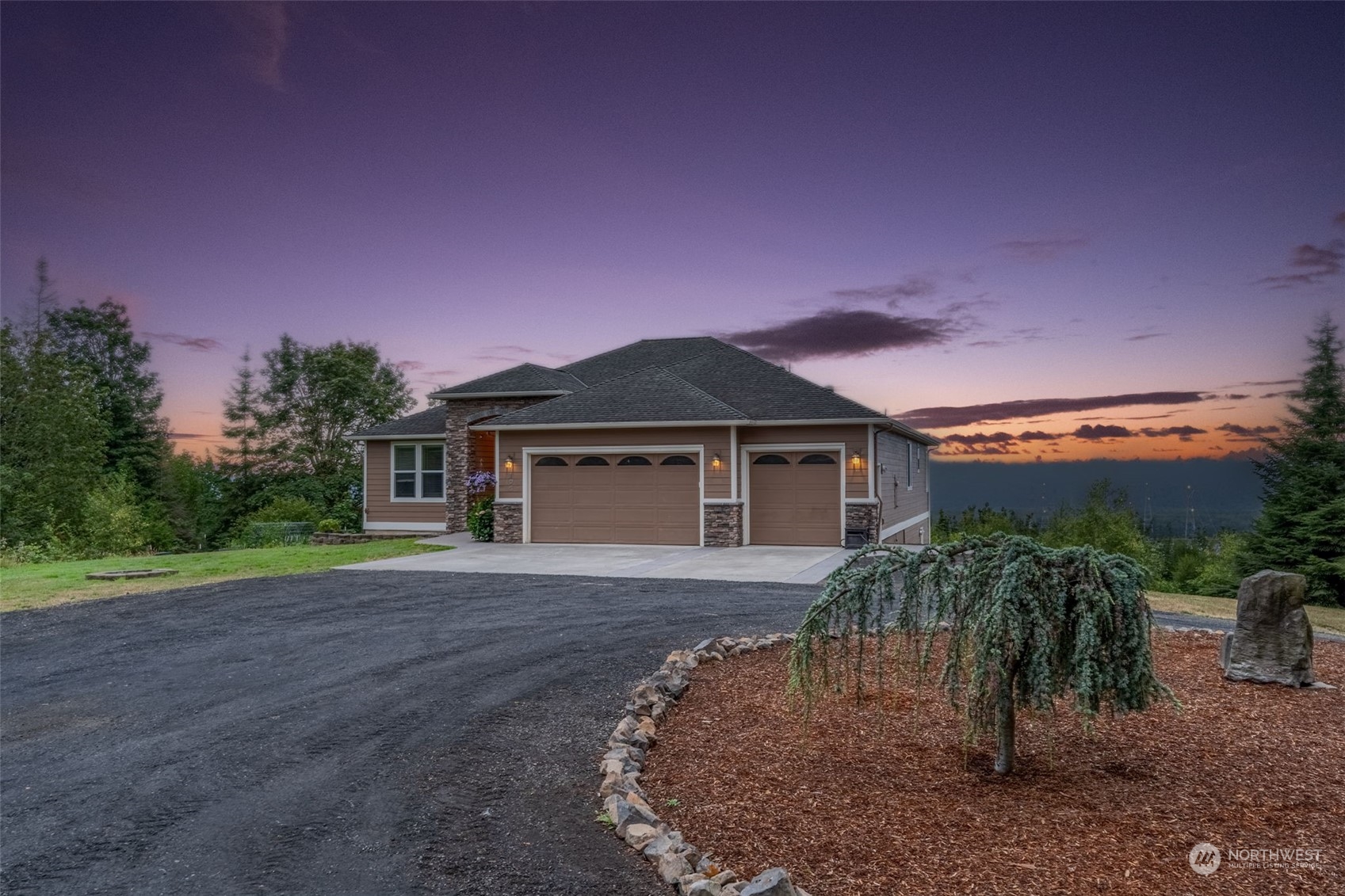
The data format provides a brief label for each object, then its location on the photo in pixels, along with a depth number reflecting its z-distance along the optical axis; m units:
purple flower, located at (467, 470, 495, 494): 19.56
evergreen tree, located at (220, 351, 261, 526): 31.89
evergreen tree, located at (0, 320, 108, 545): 22.38
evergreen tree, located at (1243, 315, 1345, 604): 18.09
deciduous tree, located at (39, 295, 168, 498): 31.47
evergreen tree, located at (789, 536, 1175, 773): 3.07
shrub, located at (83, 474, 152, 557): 20.56
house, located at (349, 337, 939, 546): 15.95
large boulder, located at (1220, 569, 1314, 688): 5.00
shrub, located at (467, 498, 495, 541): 18.05
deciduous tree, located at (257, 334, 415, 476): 32.66
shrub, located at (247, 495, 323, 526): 26.44
